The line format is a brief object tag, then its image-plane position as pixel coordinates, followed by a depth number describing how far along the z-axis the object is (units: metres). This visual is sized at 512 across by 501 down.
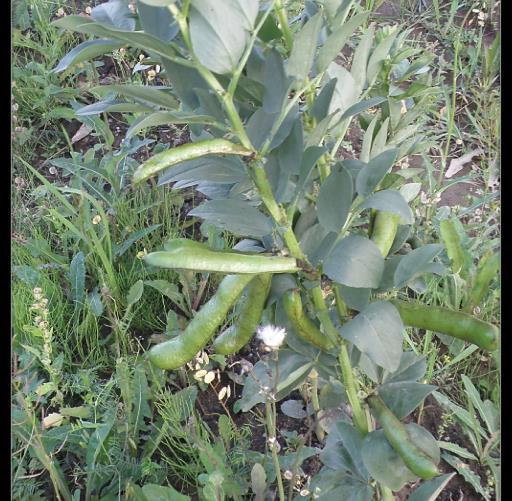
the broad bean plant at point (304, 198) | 0.75
